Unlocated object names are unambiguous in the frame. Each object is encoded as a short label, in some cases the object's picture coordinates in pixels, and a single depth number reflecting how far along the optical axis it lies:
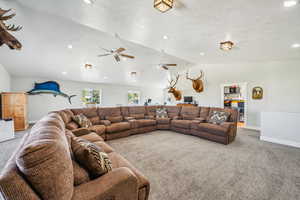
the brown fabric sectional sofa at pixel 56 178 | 0.73
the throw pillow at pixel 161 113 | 5.42
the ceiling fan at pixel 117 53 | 3.62
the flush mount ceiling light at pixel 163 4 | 1.80
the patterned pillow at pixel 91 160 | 1.18
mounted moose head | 1.74
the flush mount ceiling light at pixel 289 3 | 1.84
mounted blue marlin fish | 6.67
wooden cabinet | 4.74
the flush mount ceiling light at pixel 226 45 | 3.17
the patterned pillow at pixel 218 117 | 4.05
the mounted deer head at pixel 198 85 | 6.37
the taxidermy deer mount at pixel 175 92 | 6.49
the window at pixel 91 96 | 8.36
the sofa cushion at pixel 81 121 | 3.49
